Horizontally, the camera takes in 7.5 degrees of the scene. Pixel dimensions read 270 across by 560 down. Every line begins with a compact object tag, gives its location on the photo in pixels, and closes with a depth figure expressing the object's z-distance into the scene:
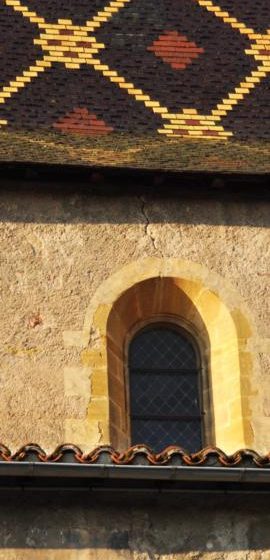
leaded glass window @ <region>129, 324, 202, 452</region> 14.38
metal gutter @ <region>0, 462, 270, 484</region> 12.59
